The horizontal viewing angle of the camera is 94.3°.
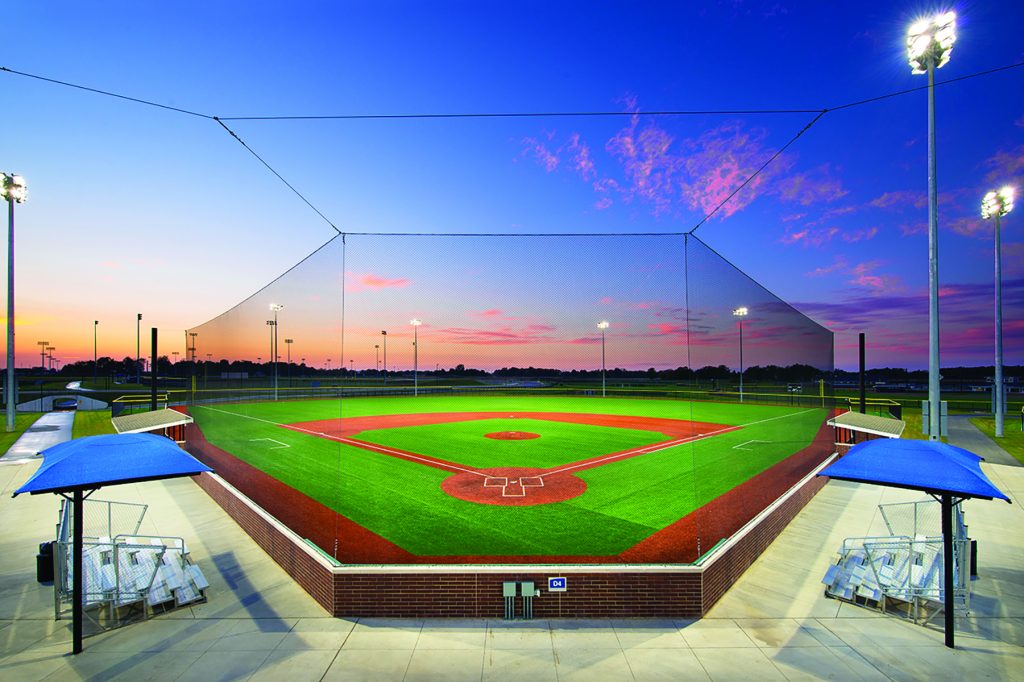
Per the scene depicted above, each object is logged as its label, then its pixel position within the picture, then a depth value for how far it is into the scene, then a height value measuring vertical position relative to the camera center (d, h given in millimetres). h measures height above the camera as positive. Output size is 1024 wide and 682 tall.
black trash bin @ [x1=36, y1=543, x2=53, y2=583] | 7645 -3398
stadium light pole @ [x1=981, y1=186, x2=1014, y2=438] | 18078 +5412
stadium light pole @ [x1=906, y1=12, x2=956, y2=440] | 9883 +4072
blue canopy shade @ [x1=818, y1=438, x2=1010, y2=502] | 5477 -1463
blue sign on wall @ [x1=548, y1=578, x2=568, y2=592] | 6242 -3054
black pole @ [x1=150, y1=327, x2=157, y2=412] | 18723 -1116
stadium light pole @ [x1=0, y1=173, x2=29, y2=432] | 21391 +4888
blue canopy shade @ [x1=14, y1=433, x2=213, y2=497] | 5613 -1419
